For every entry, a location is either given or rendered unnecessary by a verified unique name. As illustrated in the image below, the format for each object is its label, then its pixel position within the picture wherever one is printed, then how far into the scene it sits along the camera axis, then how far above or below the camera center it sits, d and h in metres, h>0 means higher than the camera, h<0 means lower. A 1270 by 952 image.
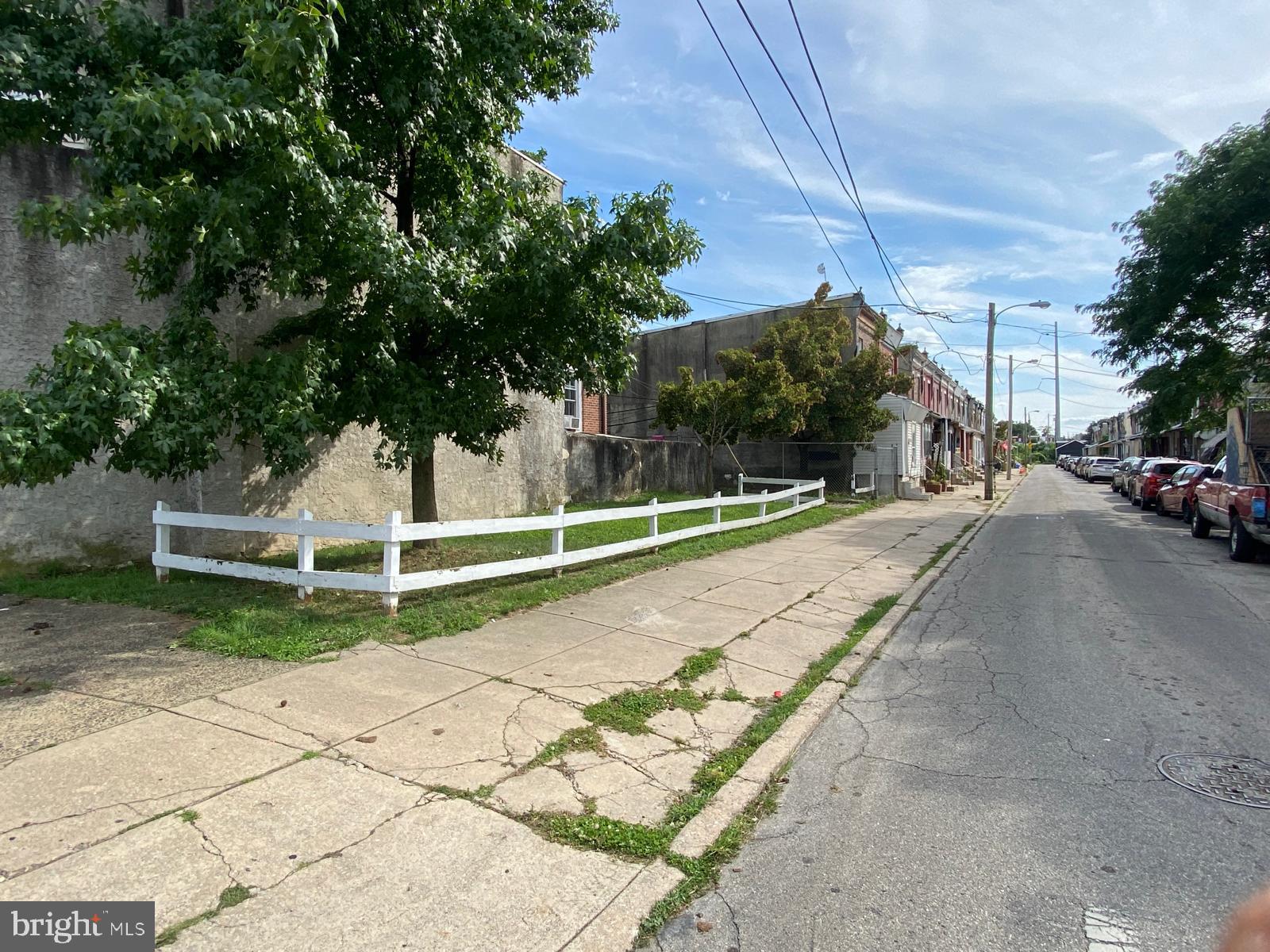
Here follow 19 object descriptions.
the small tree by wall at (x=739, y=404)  19.36 +1.39
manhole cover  3.97 -1.81
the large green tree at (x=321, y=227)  5.65 +2.11
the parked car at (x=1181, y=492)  18.53 -0.96
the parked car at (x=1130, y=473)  28.09 -0.66
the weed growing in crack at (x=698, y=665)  5.90 -1.74
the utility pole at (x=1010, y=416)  53.14 +2.89
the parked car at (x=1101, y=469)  47.44 -0.78
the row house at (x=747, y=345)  27.12 +3.61
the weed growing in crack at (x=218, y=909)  2.66 -1.73
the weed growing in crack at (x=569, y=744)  4.26 -1.73
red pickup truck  11.85 -0.97
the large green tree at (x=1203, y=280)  18.44 +4.65
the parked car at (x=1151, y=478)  23.12 -0.68
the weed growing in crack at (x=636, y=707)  4.85 -1.74
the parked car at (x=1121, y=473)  33.12 -0.76
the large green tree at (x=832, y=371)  22.45 +2.65
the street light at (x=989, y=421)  29.16 +1.43
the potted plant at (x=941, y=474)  33.28 -0.83
